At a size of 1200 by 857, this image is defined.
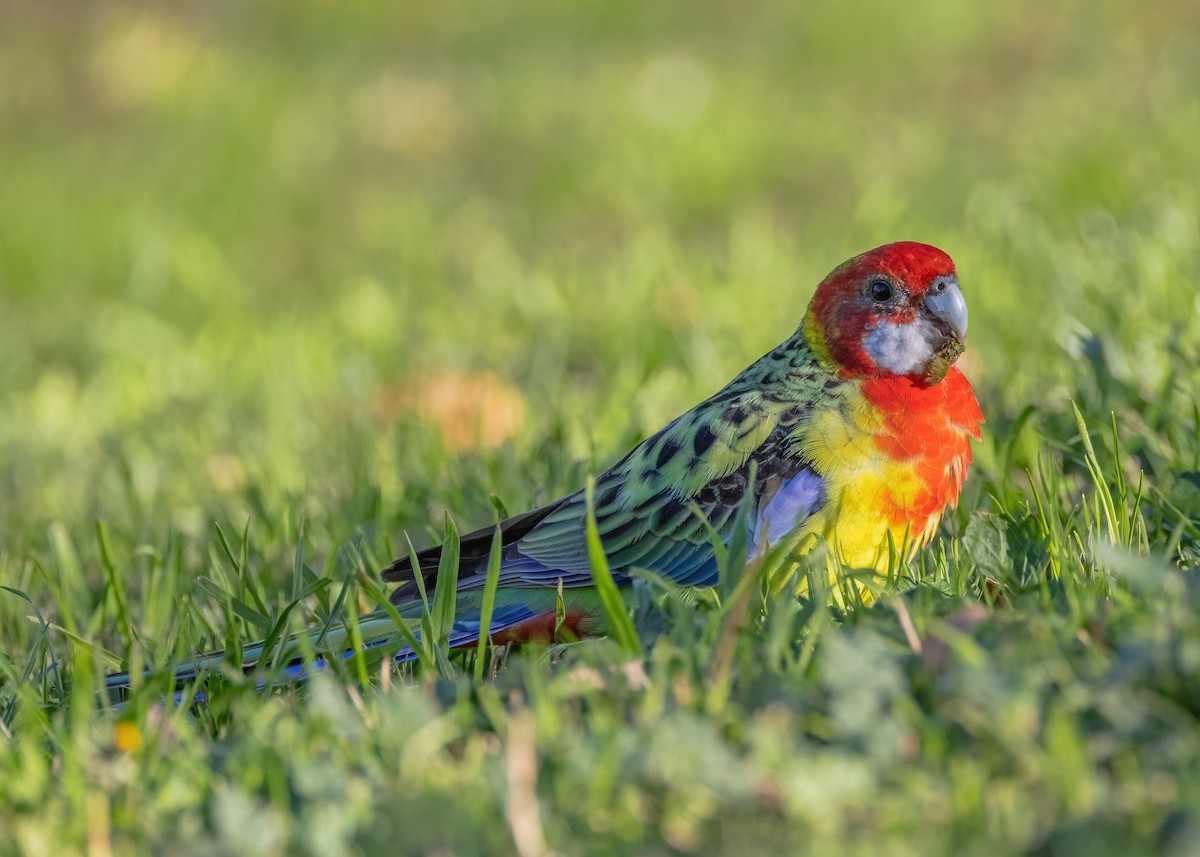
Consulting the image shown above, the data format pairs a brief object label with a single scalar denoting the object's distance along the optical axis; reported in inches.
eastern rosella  213.5
